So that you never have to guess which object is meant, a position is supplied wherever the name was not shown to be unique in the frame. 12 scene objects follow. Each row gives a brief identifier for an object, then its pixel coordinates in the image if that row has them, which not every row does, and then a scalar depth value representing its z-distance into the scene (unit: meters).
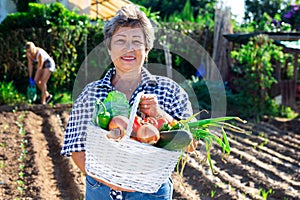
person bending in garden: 8.60
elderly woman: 1.82
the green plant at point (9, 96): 8.77
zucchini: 1.49
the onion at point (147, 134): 1.47
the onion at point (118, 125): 1.48
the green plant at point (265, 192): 4.35
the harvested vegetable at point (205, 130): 1.67
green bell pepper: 1.53
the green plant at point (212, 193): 4.34
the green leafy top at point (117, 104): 1.57
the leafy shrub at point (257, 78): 8.70
